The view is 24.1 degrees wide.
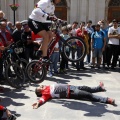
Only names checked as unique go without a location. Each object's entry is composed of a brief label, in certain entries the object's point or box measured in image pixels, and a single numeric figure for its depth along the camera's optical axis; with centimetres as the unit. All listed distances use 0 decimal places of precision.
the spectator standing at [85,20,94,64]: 1159
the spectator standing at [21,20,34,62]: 862
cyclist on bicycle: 626
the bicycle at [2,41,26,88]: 727
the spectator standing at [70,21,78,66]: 1047
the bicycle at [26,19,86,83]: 670
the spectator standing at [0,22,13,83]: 795
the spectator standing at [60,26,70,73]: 971
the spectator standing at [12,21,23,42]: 859
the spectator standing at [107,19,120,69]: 1067
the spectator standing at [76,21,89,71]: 1053
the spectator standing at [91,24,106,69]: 1070
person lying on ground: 641
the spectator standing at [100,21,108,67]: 1116
